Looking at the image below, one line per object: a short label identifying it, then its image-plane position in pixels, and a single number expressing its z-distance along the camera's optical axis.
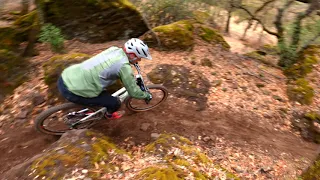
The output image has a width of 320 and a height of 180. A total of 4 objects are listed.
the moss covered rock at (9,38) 6.52
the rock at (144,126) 5.04
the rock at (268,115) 6.16
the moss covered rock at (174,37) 7.95
